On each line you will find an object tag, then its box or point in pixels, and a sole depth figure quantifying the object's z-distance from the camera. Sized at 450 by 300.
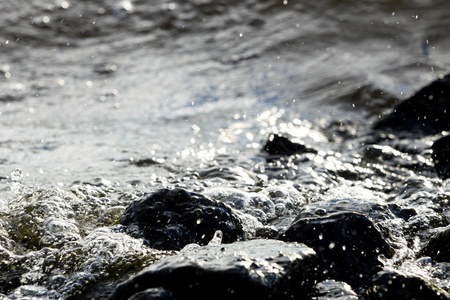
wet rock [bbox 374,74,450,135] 11.99
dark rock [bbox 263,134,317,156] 10.85
